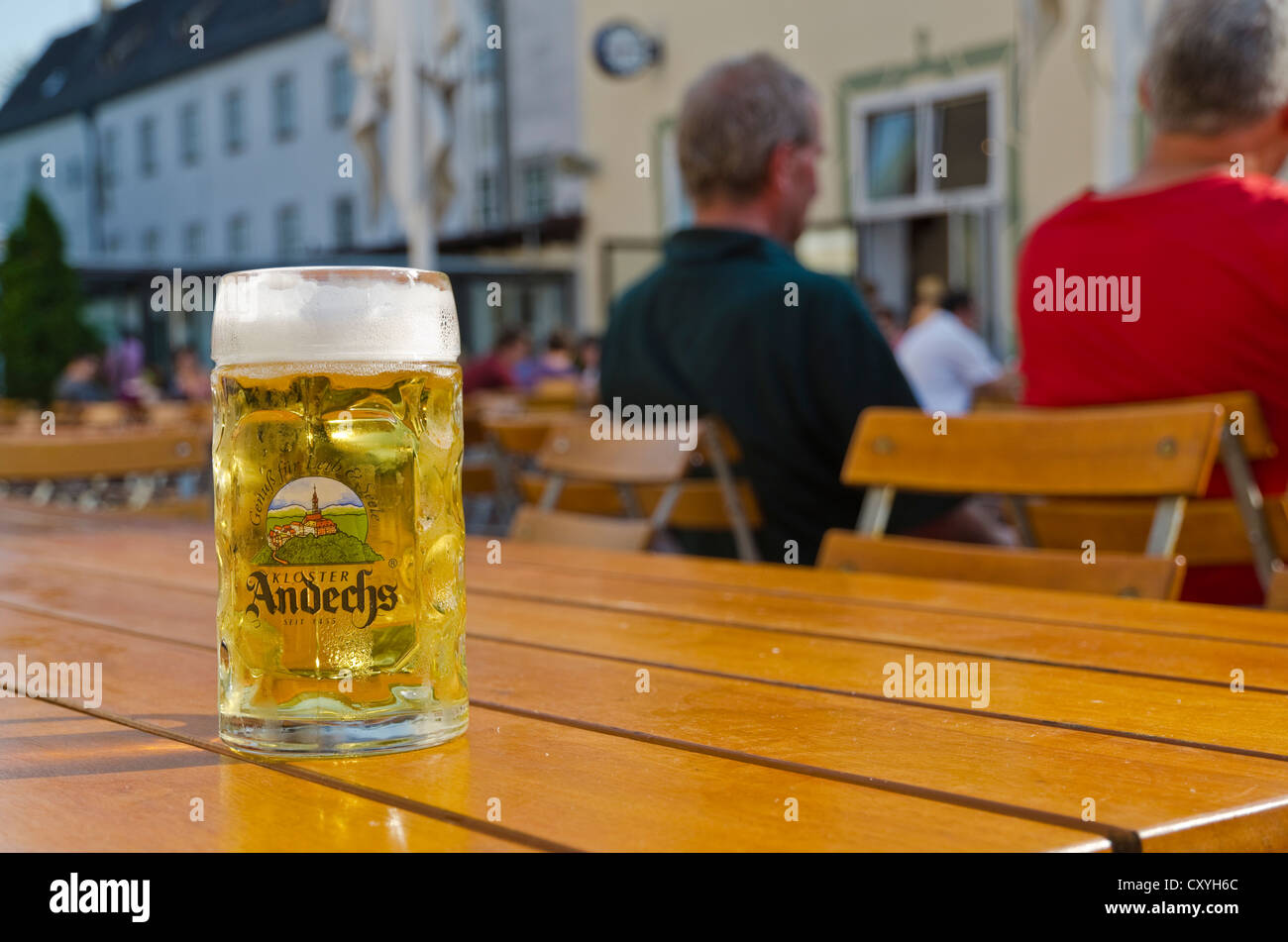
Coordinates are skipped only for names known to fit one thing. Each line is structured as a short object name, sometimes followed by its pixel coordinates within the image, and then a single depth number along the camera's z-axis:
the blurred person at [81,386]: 10.74
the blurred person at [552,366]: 12.17
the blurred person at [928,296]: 8.27
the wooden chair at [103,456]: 3.13
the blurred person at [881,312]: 8.53
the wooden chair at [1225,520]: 1.98
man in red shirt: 2.17
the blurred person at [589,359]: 11.69
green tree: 15.39
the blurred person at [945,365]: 6.66
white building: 18.69
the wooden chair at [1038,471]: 1.63
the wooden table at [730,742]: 0.59
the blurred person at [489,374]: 9.61
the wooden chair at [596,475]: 2.23
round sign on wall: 14.27
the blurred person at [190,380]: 11.05
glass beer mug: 0.71
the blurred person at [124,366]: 16.73
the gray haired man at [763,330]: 2.61
